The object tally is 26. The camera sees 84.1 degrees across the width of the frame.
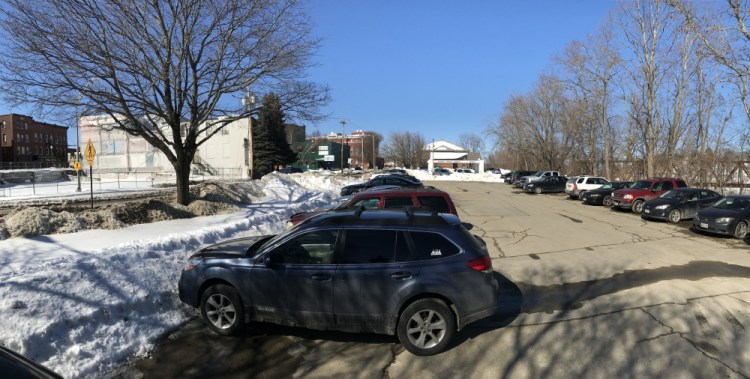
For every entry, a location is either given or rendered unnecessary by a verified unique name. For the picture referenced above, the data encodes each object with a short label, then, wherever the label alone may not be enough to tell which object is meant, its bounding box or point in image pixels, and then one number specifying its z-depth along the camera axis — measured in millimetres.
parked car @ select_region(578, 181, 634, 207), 23844
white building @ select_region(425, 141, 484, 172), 130125
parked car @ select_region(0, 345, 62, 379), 2240
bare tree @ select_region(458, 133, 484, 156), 146625
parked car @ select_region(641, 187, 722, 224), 16234
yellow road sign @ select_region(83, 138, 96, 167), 18653
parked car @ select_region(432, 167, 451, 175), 82050
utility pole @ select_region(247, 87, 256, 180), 16047
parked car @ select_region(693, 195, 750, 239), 12289
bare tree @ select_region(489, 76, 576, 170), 53844
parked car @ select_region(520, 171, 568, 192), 35909
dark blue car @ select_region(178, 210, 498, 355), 4648
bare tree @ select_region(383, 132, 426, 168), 127250
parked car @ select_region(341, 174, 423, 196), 21609
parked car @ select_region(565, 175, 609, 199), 29375
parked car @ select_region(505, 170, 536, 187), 44750
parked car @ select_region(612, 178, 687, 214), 20156
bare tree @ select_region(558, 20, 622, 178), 41094
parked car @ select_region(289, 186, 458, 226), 9711
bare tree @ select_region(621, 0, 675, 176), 33844
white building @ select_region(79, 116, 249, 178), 56062
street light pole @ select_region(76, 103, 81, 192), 24222
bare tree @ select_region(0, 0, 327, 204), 12172
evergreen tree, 56156
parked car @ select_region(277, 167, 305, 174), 62438
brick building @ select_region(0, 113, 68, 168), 90562
